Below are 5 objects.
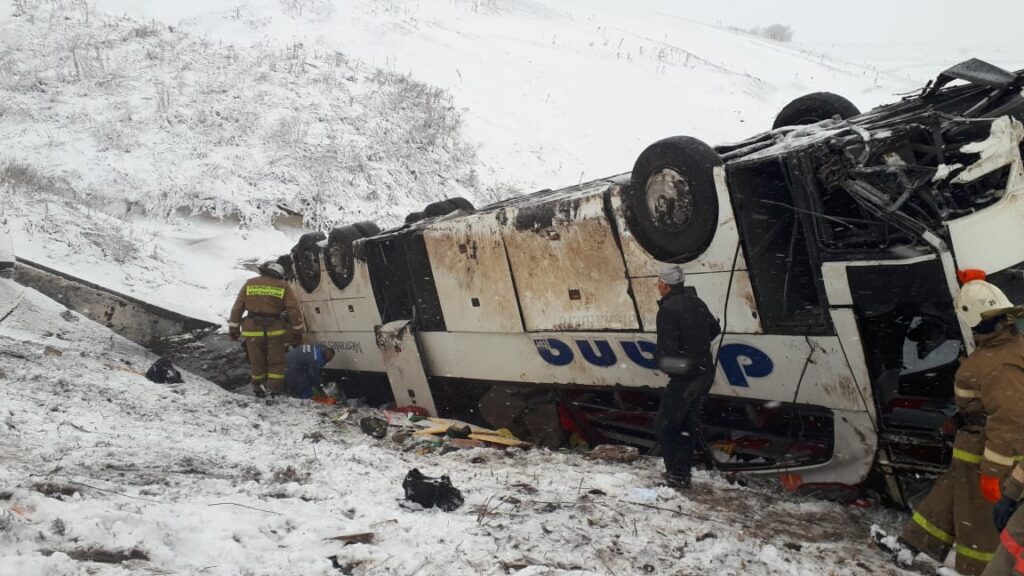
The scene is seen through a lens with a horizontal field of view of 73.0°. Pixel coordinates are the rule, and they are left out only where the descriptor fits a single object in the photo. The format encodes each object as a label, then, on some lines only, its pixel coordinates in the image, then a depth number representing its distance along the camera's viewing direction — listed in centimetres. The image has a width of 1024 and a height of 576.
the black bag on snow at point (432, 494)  364
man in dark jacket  396
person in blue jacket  789
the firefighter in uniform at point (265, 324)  771
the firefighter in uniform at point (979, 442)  283
